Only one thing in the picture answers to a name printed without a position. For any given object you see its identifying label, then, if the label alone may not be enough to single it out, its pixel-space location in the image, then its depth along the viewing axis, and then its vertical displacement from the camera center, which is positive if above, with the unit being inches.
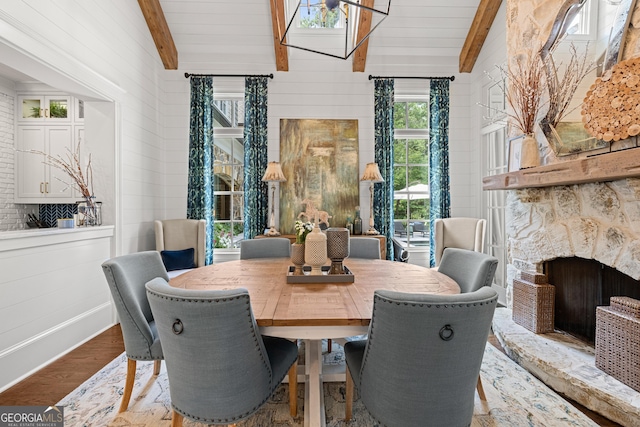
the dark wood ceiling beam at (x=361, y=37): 151.6 +88.0
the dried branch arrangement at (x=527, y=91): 100.4 +38.7
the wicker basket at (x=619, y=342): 68.6 -29.6
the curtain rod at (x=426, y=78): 173.5 +73.0
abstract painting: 173.6 +21.3
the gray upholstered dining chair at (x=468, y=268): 68.7 -13.7
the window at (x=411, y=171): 187.8 +23.1
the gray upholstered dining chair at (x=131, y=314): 64.3 -22.0
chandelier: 173.9 +97.2
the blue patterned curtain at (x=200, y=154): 171.2 +30.1
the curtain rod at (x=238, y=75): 172.4 +72.9
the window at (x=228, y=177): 185.5 +19.3
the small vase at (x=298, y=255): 79.3 -11.3
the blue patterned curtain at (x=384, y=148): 172.9 +33.9
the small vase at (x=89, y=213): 120.6 -1.1
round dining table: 49.6 -16.2
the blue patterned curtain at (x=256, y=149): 171.2 +33.0
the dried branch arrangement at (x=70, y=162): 135.0 +22.4
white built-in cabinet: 151.7 +30.8
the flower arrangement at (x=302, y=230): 79.6 -5.0
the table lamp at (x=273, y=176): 158.6 +17.0
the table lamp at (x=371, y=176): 160.9 +17.2
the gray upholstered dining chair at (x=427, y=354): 41.3 -19.5
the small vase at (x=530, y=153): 98.3 +17.7
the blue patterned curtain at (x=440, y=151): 175.0 +32.5
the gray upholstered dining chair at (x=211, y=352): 44.9 -21.0
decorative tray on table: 70.9 -15.1
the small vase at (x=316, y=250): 75.6 -9.4
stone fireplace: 76.0 -8.1
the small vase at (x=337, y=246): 74.9 -8.5
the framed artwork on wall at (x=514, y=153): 102.9 +19.0
